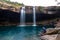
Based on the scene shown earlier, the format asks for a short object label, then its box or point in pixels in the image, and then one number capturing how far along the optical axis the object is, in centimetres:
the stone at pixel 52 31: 504
